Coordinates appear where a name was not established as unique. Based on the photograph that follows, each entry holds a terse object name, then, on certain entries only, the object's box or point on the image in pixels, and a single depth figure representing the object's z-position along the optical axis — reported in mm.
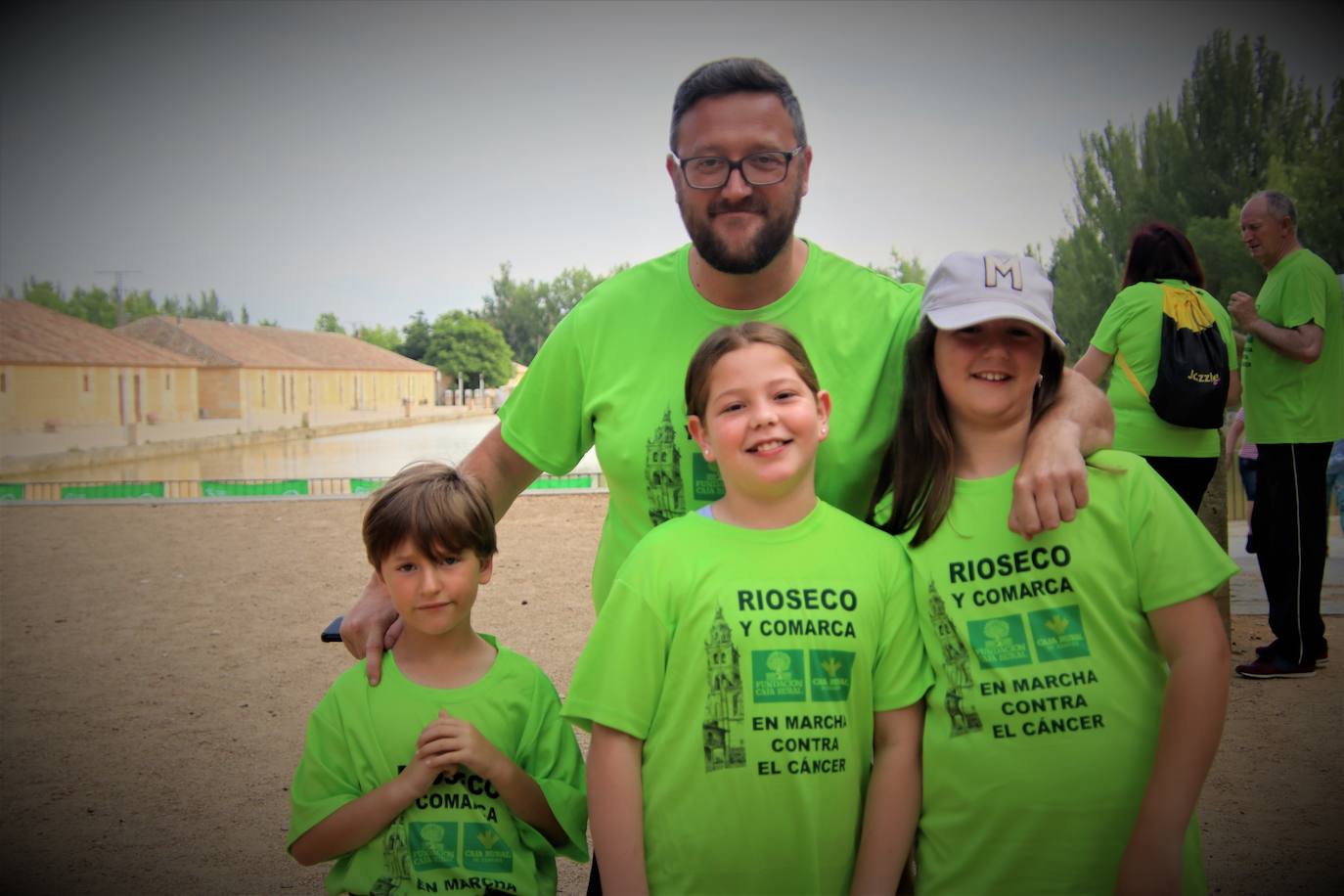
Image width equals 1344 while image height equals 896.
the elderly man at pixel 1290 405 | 5016
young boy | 2170
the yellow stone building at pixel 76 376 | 40656
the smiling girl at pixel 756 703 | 1975
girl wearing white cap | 1940
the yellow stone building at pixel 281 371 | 59906
